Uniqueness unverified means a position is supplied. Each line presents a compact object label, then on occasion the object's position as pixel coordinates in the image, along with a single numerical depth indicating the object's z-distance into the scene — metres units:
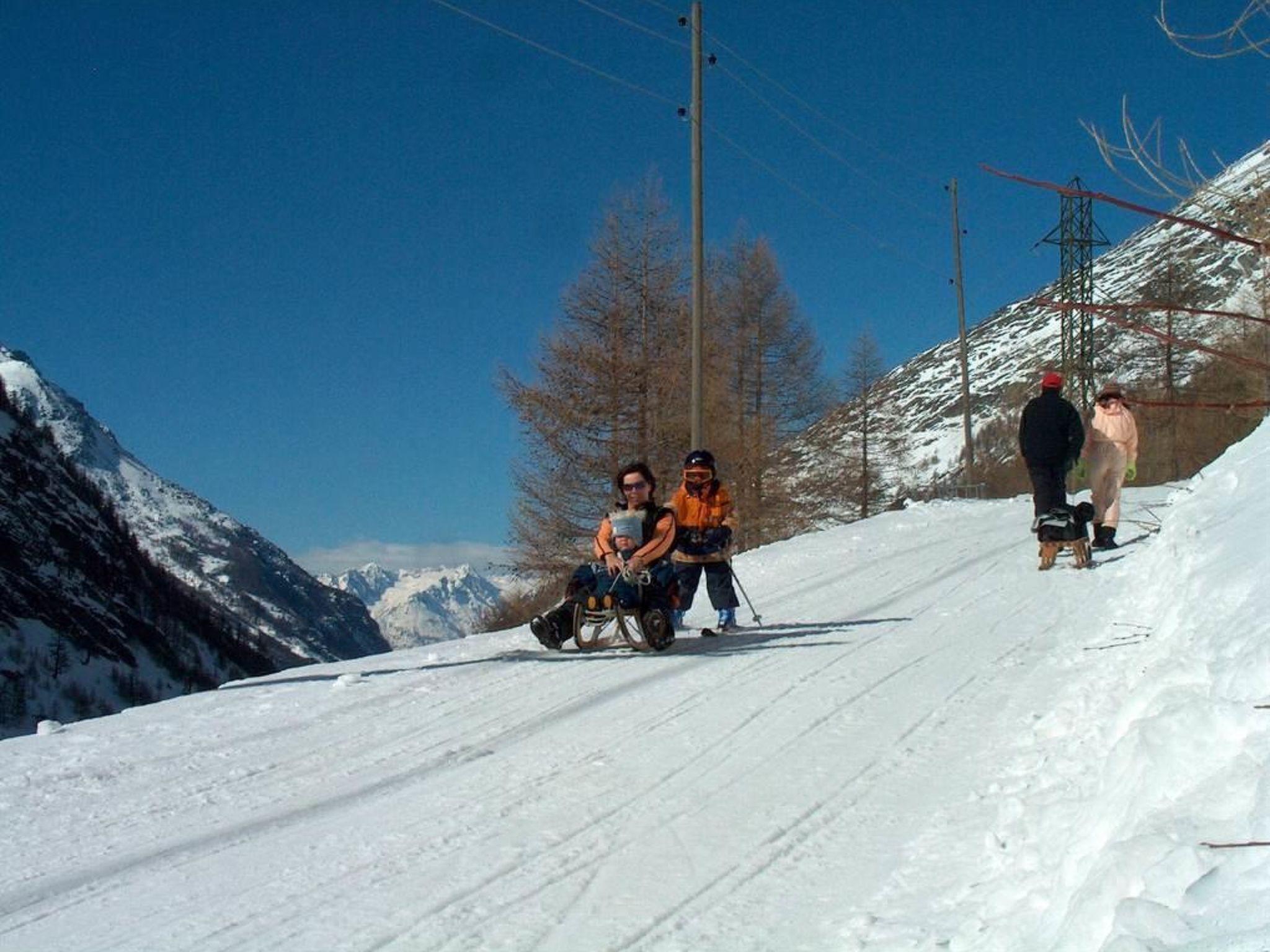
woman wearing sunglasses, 9.56
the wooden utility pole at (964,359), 34.78
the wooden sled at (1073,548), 12.19
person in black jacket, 12.77
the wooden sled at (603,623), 9.54
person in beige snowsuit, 13.56
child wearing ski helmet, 10.69
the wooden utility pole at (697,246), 19.14
